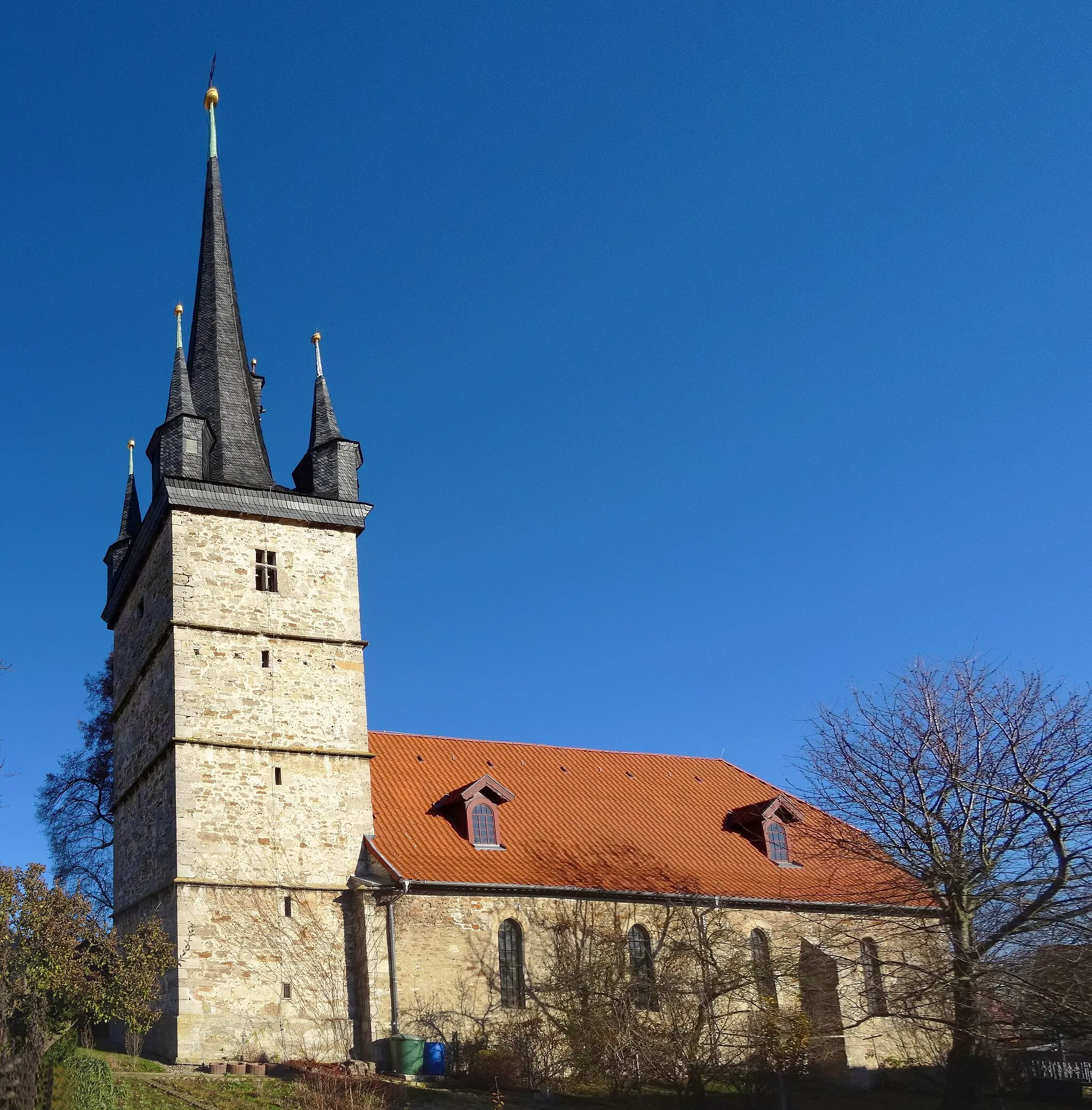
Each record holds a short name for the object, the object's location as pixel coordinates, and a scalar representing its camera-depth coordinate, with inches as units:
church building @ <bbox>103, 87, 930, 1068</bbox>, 941.2
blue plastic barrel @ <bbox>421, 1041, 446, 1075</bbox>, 917.2
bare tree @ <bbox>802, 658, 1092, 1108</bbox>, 739.4
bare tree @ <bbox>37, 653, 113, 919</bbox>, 1386.6
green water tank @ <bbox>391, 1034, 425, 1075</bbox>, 909.2
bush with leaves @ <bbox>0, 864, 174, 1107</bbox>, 752.3
